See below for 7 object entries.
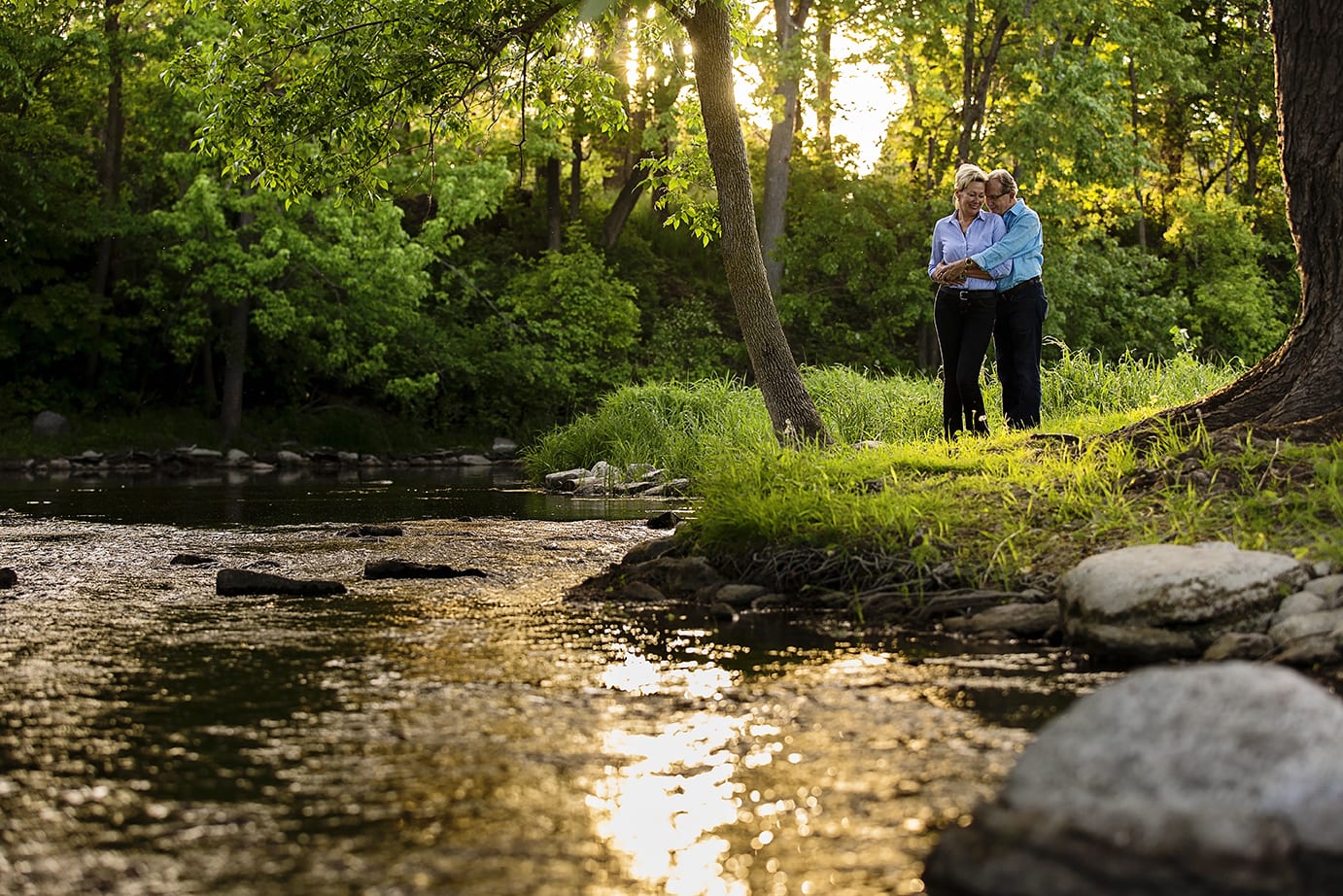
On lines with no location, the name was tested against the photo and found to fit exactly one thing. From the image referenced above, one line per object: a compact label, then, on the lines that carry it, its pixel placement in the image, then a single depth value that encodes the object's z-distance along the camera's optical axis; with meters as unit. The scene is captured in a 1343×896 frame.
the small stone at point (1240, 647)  5.18
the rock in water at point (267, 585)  7.42
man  10.14
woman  10.24
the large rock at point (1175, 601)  5.39
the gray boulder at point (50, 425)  25.47
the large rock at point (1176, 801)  2.83
